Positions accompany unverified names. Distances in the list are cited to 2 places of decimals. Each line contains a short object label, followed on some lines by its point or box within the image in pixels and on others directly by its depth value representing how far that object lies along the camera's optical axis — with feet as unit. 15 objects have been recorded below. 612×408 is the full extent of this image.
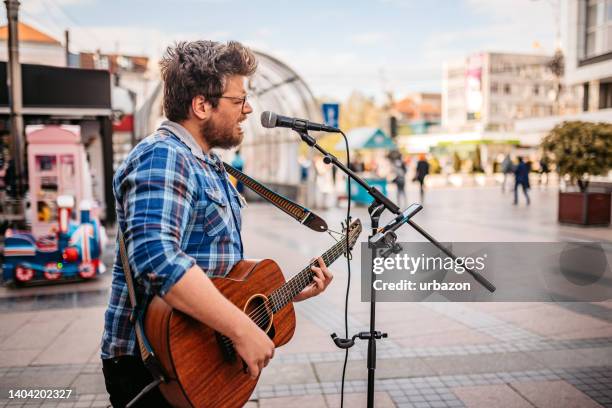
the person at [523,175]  57.36
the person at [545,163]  39.86
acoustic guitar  5.36
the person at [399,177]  58.23
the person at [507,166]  78.59
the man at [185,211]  4.92
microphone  7.66
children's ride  23.38
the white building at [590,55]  87.04
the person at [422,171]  60.23
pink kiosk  31.83
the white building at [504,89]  253.03
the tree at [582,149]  37.24
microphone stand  7.97
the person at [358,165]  75.87
